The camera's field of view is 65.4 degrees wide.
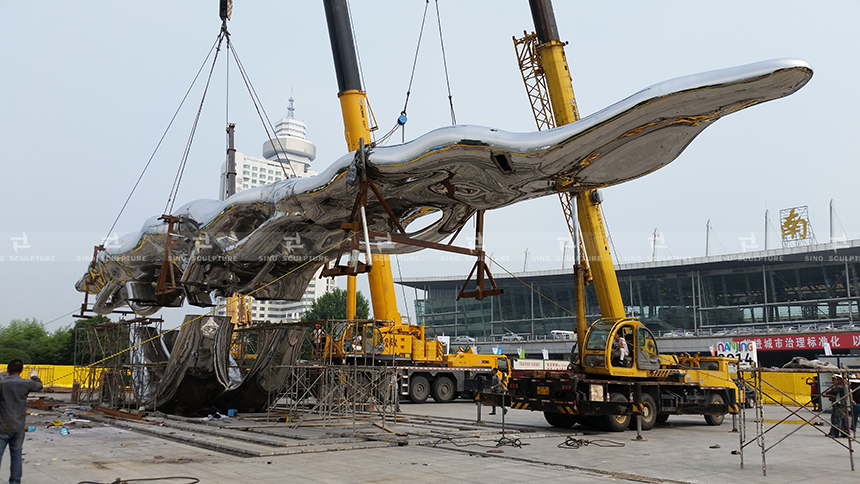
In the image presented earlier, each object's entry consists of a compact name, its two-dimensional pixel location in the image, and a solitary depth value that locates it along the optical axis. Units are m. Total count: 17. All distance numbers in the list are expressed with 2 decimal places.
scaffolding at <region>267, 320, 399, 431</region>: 15.29
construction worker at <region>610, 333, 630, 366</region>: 15.54
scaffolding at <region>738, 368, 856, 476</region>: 9.28
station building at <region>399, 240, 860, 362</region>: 54.69
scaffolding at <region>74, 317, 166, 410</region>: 19.02
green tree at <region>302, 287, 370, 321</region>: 73.06
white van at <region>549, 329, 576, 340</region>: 66.69
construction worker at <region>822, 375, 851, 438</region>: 14.16
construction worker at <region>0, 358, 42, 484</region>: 7.23
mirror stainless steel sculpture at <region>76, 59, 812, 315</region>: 7.95
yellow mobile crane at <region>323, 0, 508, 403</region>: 20.03
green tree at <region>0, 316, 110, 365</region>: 54.19
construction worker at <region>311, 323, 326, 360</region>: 20.15
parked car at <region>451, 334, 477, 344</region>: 76.84
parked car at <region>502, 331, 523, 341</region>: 75.06
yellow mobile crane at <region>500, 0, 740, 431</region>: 15.04
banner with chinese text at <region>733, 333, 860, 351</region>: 48.19
